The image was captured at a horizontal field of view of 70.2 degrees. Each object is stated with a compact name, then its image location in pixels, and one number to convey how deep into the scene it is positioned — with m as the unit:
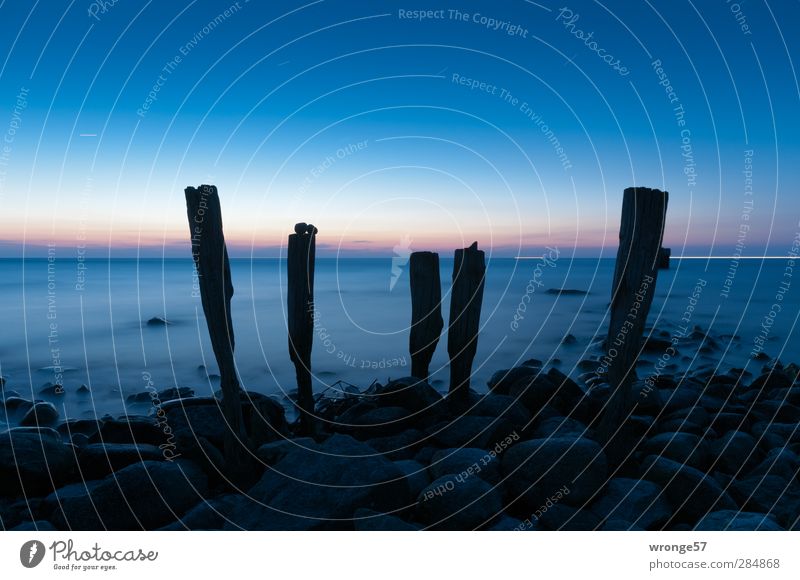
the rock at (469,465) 5.93
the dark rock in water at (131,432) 7.36
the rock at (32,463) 6.29
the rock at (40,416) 9.42
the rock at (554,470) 5.76
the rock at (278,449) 6.75
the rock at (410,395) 8.27
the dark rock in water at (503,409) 7.68
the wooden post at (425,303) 8.95
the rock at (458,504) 5.39
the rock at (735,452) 6.99
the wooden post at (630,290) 6.20
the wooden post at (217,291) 6.02
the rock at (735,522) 5.09
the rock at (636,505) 5.59
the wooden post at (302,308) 7.91
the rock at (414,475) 5.82
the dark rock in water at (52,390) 11.70
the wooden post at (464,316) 8.54
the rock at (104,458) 6.49
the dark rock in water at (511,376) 9.05
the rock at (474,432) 7.05
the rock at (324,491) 5.29
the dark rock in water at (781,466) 6.55
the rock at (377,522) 5.05
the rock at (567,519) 5.45
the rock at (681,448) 6.75
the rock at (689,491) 5.77
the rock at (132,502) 5.64
